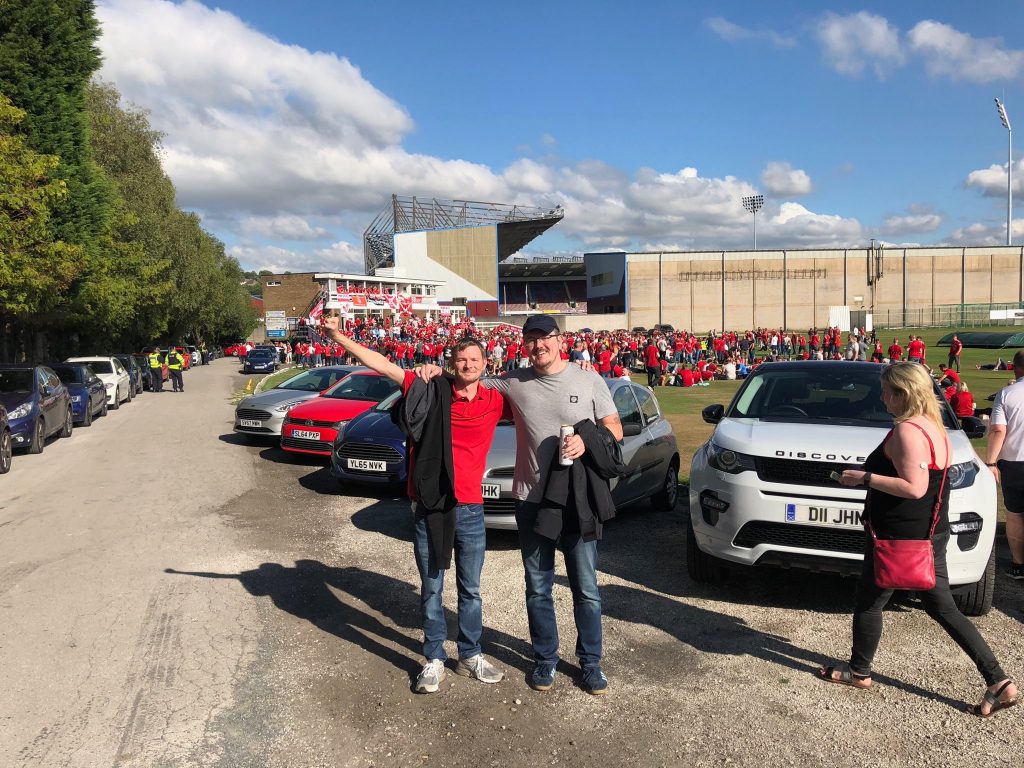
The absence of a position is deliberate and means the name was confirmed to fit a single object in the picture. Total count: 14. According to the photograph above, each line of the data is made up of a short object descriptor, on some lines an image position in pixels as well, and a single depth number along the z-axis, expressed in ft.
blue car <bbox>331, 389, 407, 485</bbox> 27.55
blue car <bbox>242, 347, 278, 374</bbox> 132.16
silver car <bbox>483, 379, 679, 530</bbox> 21.45
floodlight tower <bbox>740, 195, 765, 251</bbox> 321.73
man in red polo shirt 12.78
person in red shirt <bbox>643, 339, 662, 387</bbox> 81.46
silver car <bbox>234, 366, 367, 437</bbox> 39.93
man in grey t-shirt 12.43
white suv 14.67
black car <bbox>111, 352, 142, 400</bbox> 83.97
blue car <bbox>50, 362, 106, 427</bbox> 52.60
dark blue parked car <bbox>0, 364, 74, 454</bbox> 39.24
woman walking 11.53
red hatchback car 34.53
